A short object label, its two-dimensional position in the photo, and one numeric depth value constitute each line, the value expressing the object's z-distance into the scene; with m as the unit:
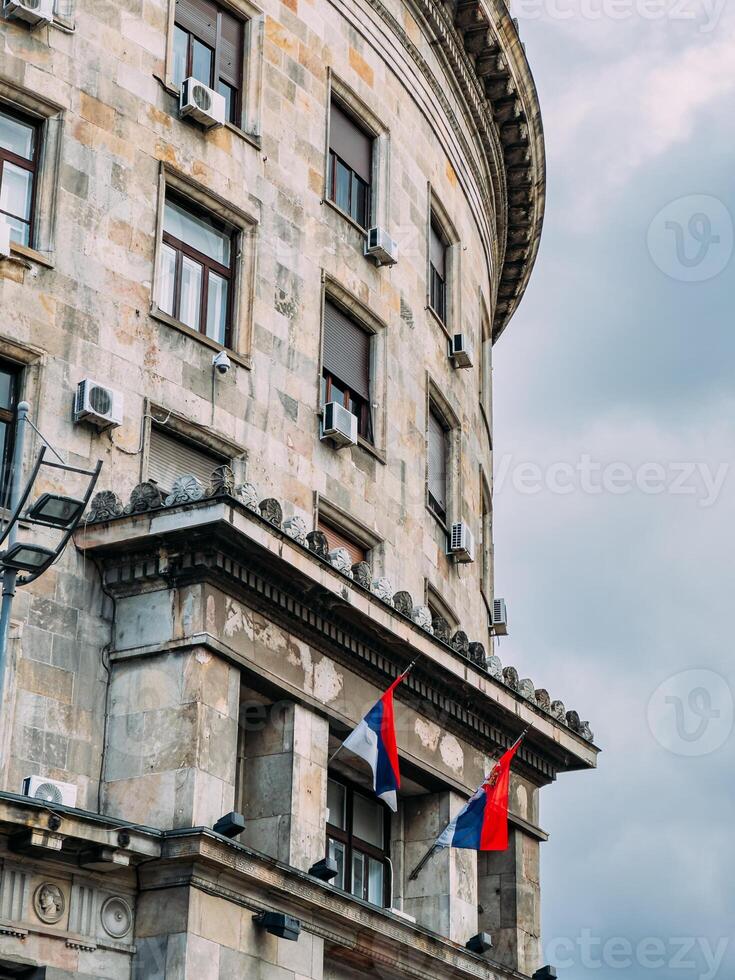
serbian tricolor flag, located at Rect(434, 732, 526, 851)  29.17
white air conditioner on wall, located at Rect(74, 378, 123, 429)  26.73
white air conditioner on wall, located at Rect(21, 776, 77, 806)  23.94
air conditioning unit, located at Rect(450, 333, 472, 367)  38.16
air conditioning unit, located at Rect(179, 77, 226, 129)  30.33
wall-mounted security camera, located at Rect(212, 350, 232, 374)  29.48
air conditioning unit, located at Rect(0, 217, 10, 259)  26.59
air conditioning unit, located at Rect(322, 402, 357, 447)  31.58
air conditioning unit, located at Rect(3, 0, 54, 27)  28.14
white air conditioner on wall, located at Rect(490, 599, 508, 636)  41.16
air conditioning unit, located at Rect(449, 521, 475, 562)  36.56
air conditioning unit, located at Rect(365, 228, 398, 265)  34.56
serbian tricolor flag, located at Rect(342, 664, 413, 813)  27.14
